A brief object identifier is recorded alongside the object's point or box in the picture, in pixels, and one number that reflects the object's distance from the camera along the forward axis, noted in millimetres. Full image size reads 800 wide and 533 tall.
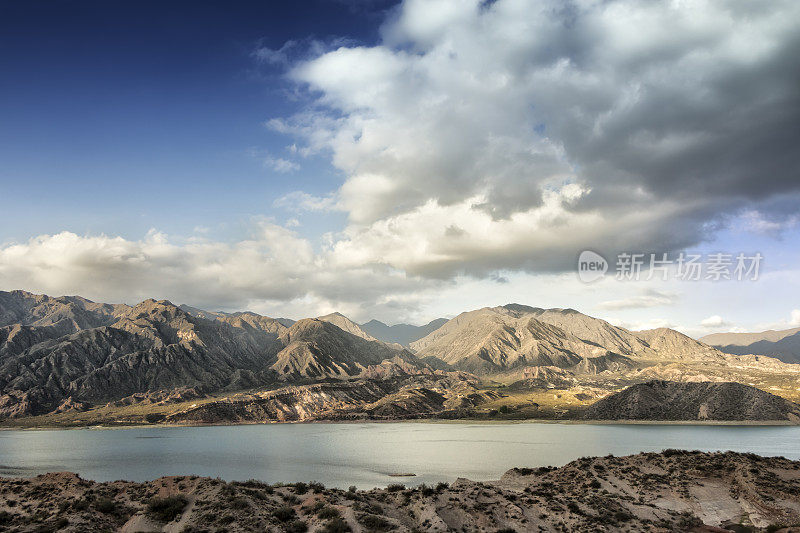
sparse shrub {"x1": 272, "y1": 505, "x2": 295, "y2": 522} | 47794
